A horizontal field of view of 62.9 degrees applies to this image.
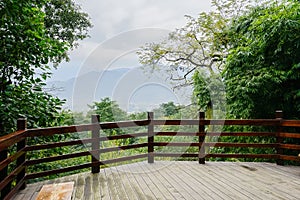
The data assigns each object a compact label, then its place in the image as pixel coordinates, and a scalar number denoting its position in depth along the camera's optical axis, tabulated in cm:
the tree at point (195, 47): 753
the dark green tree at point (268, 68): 462
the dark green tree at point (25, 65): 335
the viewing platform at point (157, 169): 299
